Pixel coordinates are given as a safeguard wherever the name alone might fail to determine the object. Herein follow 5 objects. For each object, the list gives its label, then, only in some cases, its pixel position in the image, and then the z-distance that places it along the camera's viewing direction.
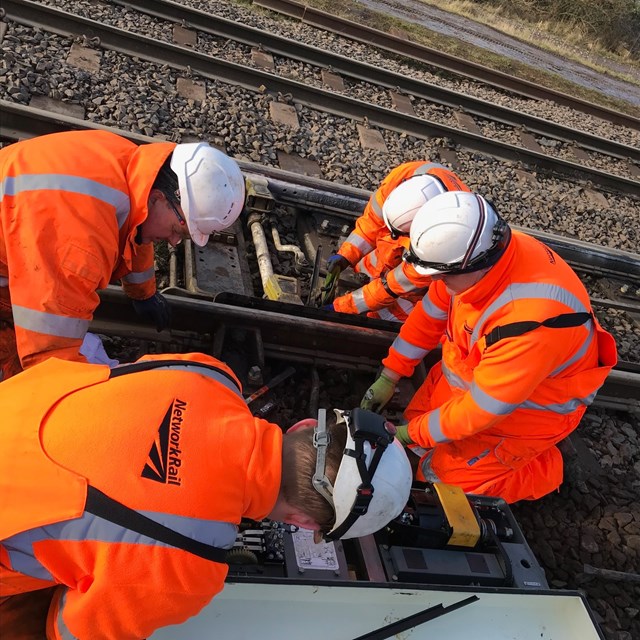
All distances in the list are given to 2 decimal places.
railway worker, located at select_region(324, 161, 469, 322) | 4.20
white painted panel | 2.33
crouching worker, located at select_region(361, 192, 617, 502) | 3.09
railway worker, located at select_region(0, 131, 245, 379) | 2.60
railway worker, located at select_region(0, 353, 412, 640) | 1.65
